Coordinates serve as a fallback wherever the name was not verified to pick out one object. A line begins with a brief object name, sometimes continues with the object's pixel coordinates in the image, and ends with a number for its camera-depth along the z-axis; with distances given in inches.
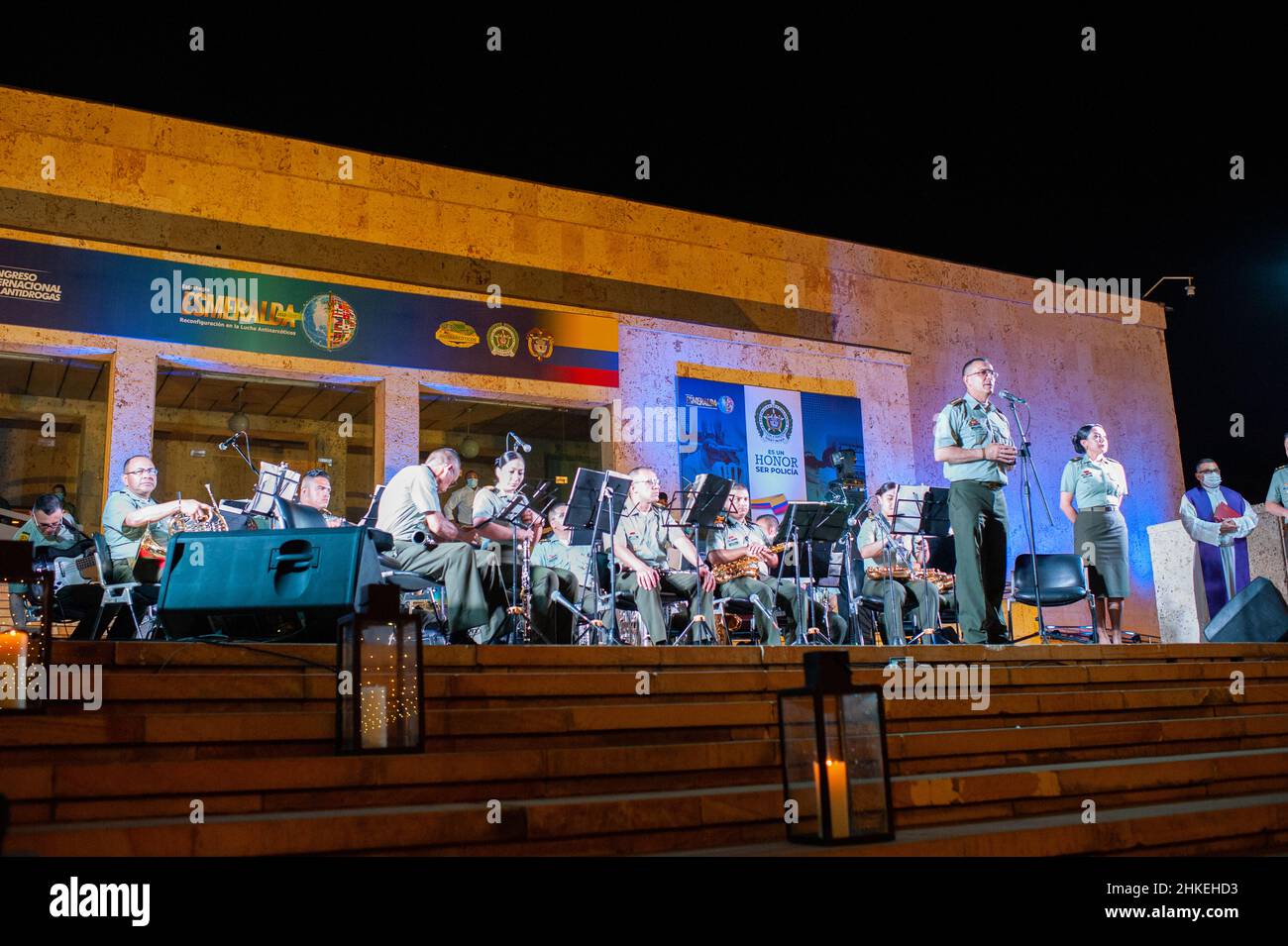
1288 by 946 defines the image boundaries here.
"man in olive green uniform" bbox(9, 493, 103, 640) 260.2
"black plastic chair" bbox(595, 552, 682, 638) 294.0
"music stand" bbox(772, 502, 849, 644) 291.3
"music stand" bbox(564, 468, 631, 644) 266.5
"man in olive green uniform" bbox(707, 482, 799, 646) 321.4
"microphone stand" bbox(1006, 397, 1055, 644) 264.7
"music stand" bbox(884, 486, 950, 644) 317.4
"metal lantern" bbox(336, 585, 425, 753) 132.1
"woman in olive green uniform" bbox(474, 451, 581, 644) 271.4
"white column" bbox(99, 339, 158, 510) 344.8
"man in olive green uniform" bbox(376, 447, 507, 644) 238.2
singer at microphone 246.8
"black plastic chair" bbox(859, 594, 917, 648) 340.0
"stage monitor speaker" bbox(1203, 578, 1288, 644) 264.1
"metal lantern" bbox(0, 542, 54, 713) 129.8
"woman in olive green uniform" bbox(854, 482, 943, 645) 327.0
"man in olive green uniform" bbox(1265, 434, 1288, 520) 337.1
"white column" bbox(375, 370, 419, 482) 384.8
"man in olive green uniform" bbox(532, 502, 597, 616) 315.6
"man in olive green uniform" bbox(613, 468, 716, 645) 286.8
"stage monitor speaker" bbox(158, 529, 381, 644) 169.0
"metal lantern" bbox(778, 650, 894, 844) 118.0
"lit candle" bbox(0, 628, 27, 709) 130.4
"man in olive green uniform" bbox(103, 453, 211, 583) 279.4
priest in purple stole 368.5
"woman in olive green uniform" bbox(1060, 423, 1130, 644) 349.7
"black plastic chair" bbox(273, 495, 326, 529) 246.4
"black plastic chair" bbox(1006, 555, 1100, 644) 314.5
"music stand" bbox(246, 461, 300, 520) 281.5
